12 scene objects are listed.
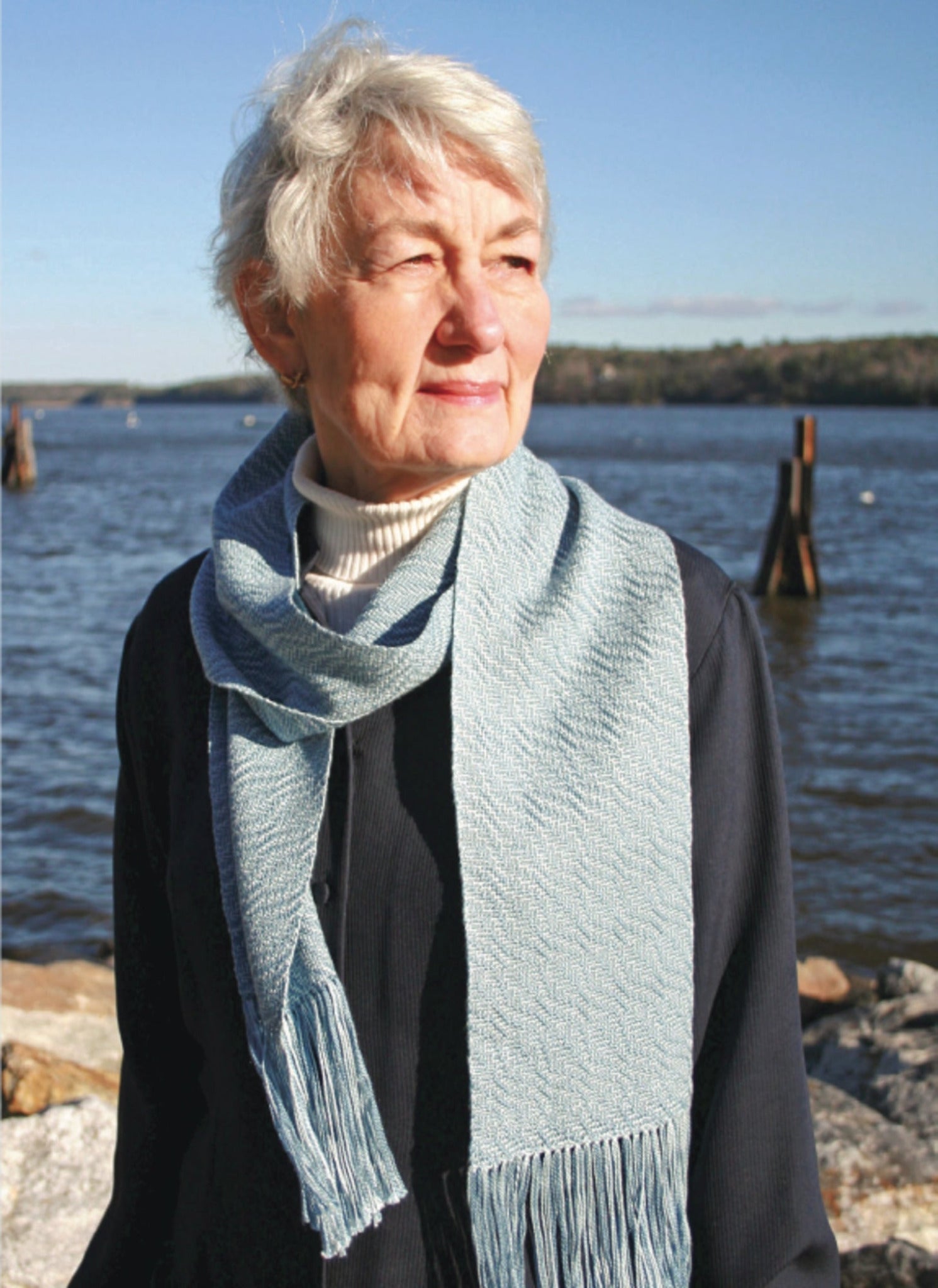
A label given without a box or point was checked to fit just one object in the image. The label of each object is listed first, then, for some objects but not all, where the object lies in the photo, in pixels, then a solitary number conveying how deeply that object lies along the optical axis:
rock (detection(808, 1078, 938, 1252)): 3.42
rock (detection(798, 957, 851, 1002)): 6.16
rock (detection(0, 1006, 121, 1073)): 4.83
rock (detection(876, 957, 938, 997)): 5.81
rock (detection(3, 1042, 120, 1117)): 4.21
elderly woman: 1.72
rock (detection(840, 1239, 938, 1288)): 3.13
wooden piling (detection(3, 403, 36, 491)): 36.28
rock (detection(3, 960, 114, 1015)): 5.37
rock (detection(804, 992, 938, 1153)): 4.23
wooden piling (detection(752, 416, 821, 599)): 17.56
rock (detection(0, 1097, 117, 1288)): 3.38
